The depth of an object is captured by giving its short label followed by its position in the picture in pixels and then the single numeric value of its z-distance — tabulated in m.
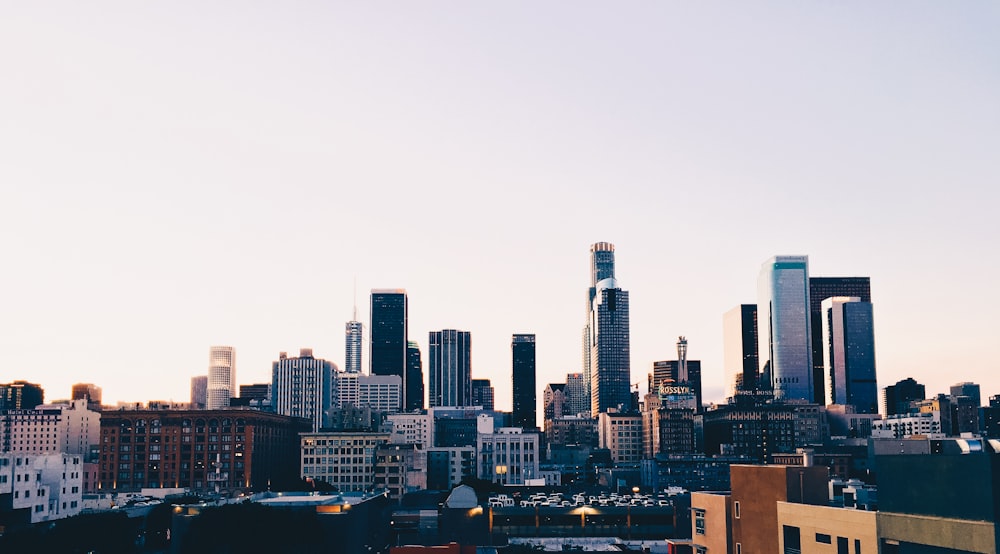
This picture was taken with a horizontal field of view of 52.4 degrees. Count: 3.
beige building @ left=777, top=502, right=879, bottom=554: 65.62
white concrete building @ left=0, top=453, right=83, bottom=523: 181.62
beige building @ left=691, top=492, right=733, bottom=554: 88.12
